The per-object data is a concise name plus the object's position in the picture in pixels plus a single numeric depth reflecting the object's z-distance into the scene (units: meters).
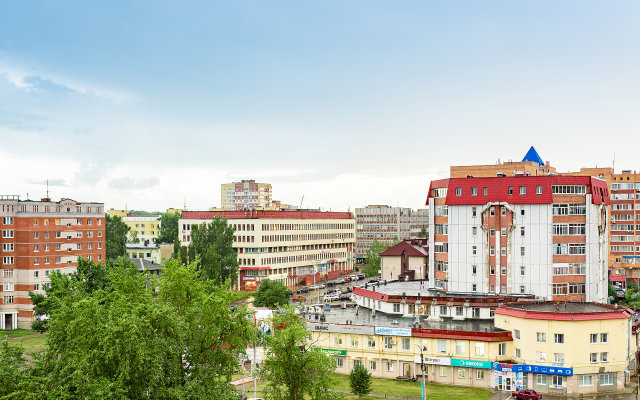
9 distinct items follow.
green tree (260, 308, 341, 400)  51.66
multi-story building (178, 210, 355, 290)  145.00
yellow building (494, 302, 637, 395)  62.59
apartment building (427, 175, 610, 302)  81.00
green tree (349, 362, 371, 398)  60.41
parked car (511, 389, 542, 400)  60.59
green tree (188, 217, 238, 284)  125.19
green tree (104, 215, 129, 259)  140.25
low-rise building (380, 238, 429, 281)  121.69
